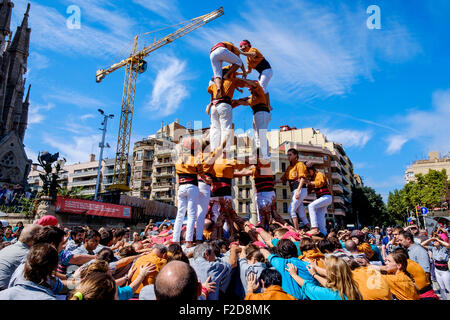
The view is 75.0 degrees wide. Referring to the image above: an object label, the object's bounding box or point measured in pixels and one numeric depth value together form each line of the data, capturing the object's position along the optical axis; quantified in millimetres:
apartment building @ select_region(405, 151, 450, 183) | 76700
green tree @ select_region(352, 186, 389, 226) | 66000
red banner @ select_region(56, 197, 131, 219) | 20734
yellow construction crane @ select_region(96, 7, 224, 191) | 63188
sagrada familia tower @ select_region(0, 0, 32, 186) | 47781
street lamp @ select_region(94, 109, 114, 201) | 41031
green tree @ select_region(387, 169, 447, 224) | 47447
